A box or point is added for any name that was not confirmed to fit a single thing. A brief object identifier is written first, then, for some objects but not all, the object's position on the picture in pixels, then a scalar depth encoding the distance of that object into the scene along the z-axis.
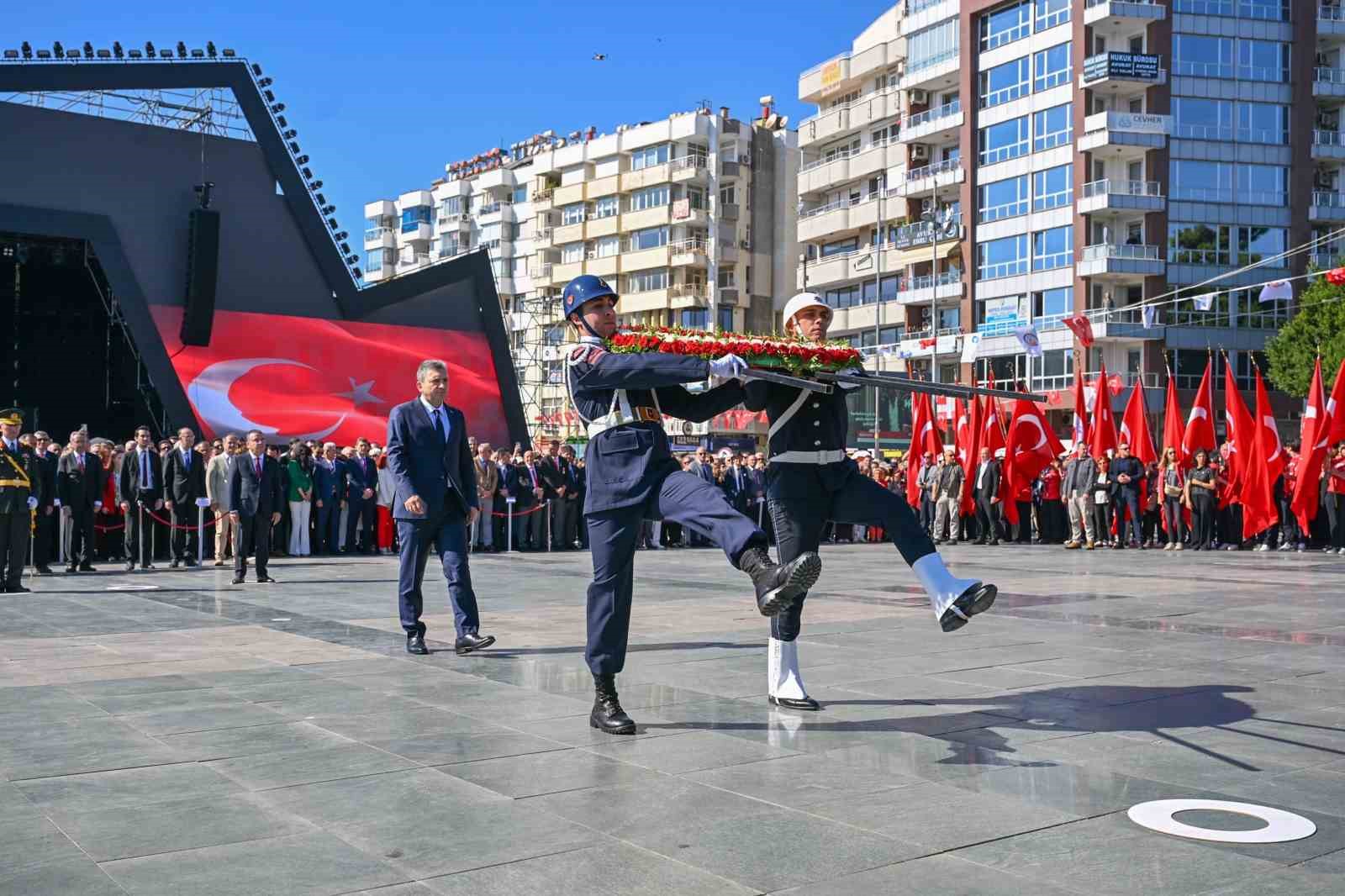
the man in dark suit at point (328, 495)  23.50
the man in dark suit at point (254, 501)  15.93
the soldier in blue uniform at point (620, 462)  6.26
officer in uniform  14.95
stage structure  27.86
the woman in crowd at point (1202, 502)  25.95
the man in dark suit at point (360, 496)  23.94
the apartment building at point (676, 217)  79.44
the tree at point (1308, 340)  47.53
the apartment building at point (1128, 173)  56.94
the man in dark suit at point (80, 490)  19.19
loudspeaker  29.12
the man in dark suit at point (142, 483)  19.78
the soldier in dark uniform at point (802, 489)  6.98
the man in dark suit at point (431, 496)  9.52
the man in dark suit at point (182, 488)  19.77
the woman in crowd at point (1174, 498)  26.30
